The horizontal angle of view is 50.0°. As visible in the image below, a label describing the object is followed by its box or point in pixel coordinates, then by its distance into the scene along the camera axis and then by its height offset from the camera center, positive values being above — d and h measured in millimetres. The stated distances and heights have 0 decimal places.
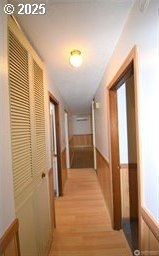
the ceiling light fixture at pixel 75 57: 1859 +807
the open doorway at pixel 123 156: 2228 -358
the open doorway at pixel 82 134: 10146 -203
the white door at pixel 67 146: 5404 -482
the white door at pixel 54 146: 3421 -306
